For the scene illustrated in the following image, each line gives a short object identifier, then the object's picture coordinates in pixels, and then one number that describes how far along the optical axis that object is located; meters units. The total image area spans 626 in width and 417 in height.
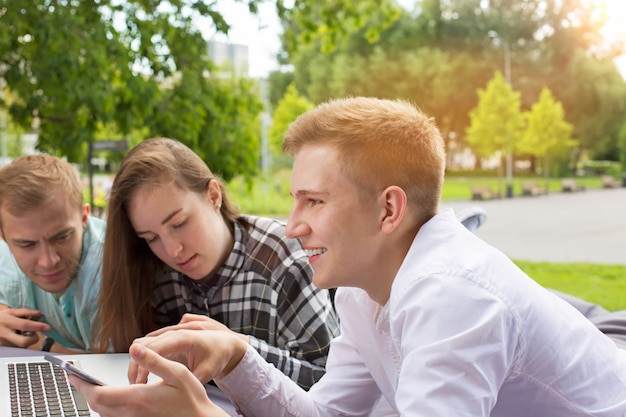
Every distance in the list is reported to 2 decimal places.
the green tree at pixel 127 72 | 3.13
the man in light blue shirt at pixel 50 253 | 1.53
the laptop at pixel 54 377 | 1.04
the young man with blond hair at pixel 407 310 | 0.80
